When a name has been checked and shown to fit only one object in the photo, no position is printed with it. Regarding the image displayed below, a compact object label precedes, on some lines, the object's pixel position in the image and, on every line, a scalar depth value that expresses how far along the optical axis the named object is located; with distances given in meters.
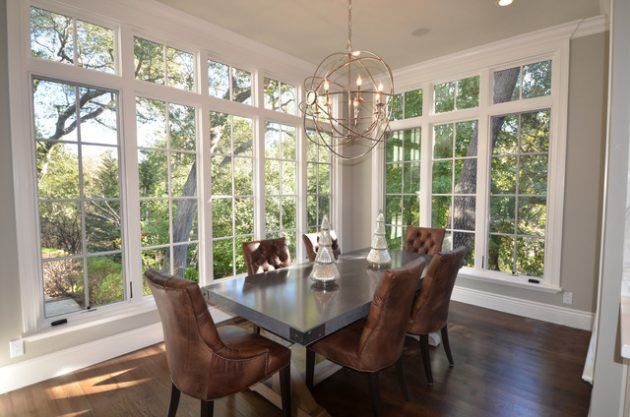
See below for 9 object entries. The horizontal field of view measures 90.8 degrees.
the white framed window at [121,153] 2.32
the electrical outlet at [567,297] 3.27
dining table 1.58
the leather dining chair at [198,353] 1.47
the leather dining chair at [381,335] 1.68
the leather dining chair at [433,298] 2.14
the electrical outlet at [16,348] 2.23
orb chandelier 4.32
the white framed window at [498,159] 3.36
